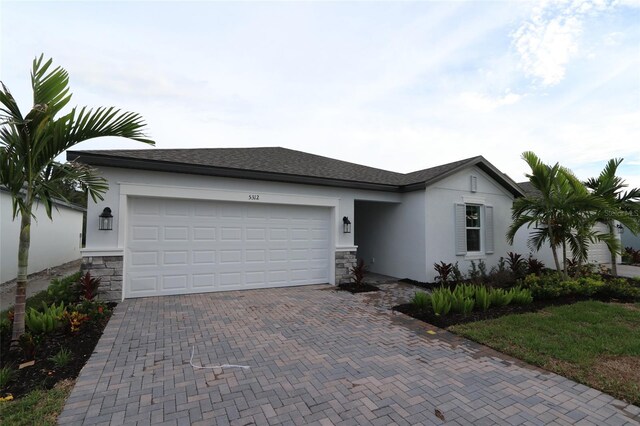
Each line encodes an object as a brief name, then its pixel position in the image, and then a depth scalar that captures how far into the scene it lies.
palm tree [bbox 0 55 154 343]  3.78
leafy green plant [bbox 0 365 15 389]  3.04
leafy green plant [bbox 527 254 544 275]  10.18
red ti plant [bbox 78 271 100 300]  5.83
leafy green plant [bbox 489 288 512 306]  6.31
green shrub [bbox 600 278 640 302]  7.22
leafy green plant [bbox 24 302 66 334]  4.18
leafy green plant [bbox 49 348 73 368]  3.53
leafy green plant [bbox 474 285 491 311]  6.07
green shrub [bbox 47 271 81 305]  5.79
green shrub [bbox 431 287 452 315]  5.73
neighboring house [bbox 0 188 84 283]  8.50
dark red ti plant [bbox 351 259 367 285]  8.41
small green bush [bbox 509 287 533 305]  6.54
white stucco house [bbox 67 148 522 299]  6.69
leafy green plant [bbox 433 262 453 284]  8.94
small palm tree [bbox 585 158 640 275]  7.75
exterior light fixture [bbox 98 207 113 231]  6.32
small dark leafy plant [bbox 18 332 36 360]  3.66
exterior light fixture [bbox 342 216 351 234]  8.96
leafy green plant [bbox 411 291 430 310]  6.10
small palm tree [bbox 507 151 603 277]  7.83
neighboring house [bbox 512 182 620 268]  12.04
